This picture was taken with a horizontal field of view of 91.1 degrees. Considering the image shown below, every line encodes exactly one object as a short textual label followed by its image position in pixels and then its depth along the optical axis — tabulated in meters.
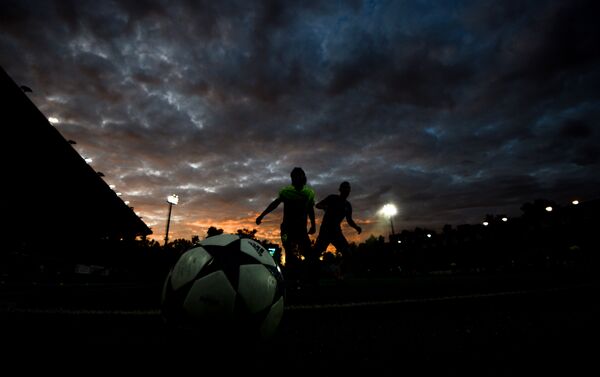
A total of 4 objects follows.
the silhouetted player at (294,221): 6.24
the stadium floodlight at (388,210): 47.27
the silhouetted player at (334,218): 7.15
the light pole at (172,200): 30.59
